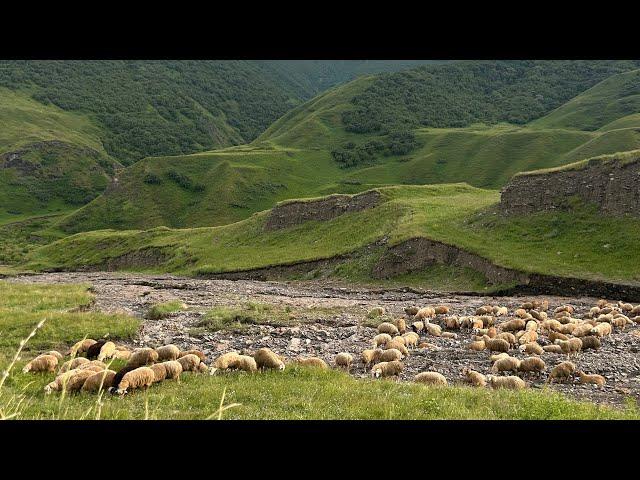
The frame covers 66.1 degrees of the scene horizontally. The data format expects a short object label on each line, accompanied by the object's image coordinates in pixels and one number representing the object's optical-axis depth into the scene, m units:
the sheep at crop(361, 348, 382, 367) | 17.30
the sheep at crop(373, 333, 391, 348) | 20.09
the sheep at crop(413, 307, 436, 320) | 26.89
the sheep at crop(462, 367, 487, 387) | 14.55
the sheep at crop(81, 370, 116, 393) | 11.05
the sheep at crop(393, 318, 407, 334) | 23.25
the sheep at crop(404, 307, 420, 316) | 28.28
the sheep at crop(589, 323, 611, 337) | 21.01
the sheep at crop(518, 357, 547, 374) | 16.20
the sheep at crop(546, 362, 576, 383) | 15.48
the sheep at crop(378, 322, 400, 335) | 22.73
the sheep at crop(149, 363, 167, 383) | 12.30
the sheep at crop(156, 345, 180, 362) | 14.59
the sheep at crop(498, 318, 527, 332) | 22.73
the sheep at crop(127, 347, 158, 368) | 13.52
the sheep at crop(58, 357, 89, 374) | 13.16
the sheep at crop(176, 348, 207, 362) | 15.36
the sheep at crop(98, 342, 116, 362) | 15.24
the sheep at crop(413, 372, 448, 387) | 14.09
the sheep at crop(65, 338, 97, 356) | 16.36
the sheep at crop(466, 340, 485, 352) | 19.62
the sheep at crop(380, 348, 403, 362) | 17.07
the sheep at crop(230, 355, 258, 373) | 13.61
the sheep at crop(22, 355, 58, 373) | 13.23
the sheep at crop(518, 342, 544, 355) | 18.65
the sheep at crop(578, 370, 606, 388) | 14.99
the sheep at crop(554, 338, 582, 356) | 18.67
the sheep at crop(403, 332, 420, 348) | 20.28
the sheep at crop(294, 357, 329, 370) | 14.71
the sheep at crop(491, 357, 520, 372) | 16.34
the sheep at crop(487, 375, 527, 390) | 14.04
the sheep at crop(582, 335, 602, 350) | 19.38
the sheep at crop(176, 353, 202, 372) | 13.92
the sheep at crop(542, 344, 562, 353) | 18.88
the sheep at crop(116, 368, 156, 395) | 11.23
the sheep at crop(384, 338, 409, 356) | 18.42
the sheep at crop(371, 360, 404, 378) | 15.52
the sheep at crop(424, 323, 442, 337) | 23.15
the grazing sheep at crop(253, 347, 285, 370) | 13.67
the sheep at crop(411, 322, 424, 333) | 23.56
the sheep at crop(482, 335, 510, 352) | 19.08
